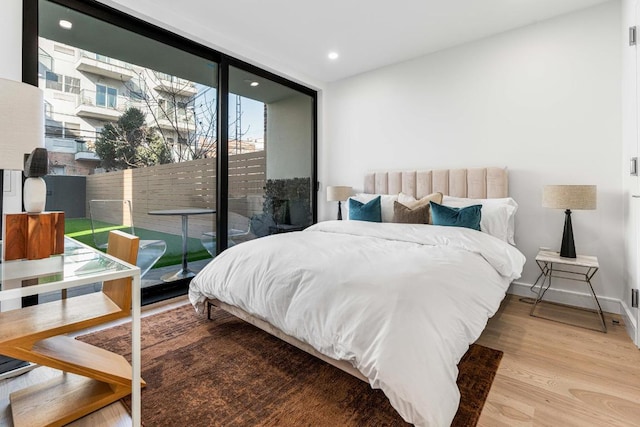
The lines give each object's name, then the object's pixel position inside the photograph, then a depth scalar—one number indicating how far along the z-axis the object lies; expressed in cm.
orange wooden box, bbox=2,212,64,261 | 131
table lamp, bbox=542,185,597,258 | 236
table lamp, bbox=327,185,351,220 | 406
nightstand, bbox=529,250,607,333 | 238
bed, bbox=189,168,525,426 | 117
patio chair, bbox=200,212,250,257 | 335
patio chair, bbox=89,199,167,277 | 260
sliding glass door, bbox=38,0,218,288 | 238
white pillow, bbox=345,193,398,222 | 326
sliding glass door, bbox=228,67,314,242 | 356
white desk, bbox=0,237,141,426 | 104
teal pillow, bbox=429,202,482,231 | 262
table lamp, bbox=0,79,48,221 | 129
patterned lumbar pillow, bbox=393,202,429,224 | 289
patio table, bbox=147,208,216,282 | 308
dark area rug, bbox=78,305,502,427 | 140
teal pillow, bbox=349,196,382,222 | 325
